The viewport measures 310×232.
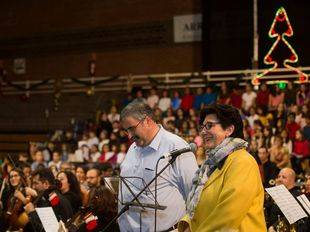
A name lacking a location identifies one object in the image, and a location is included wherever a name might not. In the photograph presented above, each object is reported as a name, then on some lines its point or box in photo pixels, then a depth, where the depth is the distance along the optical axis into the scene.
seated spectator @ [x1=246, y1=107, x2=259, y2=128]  13.78
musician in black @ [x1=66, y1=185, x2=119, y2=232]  6.31
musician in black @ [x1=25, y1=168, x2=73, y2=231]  6.99
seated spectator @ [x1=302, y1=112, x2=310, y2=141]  12.16
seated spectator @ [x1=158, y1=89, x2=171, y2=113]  16.47
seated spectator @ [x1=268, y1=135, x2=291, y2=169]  10.24
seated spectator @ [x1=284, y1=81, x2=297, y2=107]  14.25
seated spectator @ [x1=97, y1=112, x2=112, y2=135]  16.42
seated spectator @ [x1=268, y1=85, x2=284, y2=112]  14.43
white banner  19.98
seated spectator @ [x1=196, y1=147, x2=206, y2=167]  10.61
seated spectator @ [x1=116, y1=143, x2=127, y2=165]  13.69
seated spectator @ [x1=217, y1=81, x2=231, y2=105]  15.21
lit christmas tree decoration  16.45
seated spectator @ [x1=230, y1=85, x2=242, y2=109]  14.91
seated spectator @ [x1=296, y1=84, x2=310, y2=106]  13.79
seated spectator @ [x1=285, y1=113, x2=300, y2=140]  12.67
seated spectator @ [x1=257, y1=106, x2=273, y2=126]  13.65
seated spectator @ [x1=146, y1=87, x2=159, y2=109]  16.80
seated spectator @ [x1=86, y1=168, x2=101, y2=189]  9.27
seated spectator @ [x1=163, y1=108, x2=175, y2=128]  15.07
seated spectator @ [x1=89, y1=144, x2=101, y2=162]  14.43
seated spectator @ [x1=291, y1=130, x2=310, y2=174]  11.99
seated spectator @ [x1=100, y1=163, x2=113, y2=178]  10.74
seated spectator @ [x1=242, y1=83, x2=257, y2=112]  14.82
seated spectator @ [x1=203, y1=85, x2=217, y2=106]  15.81
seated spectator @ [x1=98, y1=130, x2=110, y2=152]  15.28
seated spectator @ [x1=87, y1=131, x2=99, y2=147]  15.92
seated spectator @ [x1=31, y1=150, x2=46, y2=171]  13.99
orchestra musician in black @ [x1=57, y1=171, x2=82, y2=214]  7.91
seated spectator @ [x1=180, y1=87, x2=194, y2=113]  16.05
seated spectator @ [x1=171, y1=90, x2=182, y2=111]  16.41
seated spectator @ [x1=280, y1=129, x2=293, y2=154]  12.30
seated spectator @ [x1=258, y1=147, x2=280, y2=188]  9.53
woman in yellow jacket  3.32
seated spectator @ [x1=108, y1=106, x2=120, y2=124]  16.69
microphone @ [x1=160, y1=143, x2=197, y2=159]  4.06
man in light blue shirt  4.35
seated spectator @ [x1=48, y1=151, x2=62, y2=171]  14.12
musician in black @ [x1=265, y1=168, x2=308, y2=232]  6.23
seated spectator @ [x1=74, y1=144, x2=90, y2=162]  14.98
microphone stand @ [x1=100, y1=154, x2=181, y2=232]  3.99
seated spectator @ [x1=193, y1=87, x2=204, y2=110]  15.92
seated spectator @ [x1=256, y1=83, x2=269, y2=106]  14.70
